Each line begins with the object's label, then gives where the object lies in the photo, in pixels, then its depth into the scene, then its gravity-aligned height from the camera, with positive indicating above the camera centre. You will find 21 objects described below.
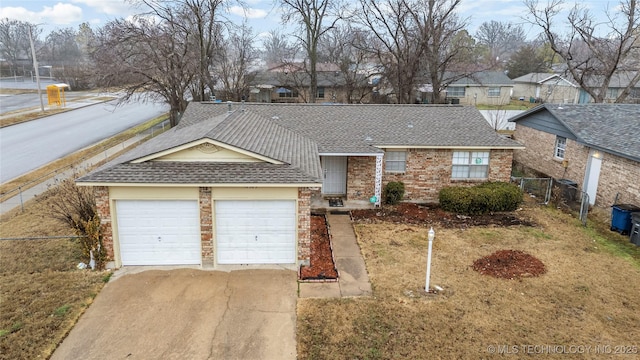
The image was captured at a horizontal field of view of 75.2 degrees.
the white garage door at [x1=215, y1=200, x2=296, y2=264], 11.41 -3.78
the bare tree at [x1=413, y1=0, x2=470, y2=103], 33.91 +5.50
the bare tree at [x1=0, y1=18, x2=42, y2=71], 100.00 +11.62
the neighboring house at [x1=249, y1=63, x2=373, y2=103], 44.00 +0.85
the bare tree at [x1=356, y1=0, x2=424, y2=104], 35.09 +4.40
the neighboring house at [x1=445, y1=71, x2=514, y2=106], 52.31 +1.02
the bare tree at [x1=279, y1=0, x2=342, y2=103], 38.28 +6.70
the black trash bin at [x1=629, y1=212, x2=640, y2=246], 13.61 -4.13
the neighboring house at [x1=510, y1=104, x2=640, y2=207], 15.62 -1.96
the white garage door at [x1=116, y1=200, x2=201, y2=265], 11.24 -3.78
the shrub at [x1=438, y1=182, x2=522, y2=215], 16.42 -3.91
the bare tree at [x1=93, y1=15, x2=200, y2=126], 31.81 +2.33
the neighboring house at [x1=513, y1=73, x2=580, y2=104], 52.84 +1.39
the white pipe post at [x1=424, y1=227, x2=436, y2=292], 10.32 -3.98
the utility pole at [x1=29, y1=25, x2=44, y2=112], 42.60 +2.17
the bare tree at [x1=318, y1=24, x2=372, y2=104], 41.97 +3.58
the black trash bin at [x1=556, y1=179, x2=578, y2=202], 17.88 -3.87
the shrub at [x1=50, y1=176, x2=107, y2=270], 11.22 -3.66
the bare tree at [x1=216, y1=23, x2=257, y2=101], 41.03 +2.80
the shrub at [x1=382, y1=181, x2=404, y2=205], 17.17 -3.87
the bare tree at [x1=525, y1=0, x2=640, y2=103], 30.13 +4.59
